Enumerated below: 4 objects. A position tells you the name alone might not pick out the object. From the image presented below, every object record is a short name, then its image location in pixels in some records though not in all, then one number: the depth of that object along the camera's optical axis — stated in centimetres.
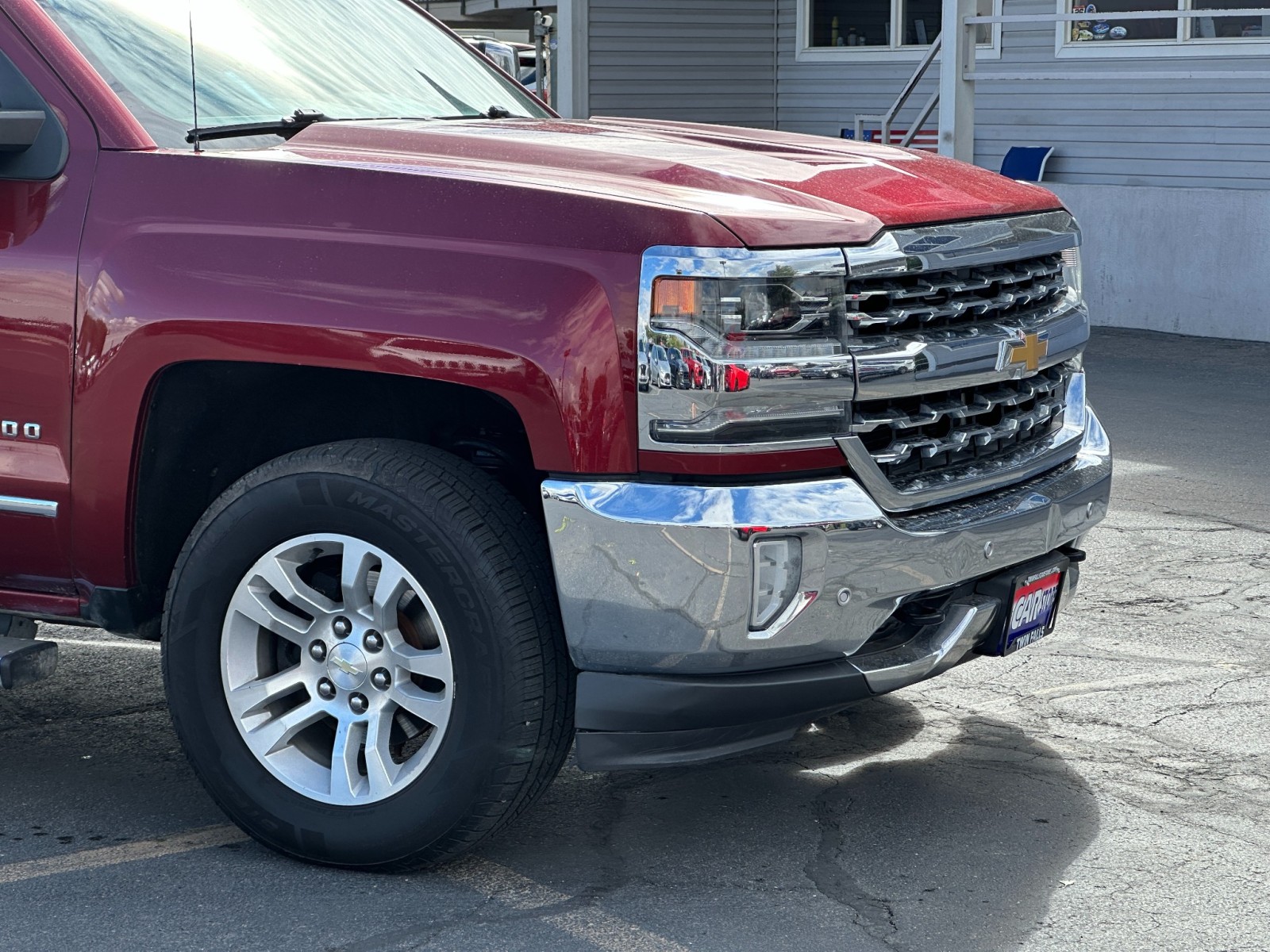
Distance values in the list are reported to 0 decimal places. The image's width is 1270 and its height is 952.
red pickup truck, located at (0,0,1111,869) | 343
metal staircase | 1470
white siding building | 1305
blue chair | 1496
